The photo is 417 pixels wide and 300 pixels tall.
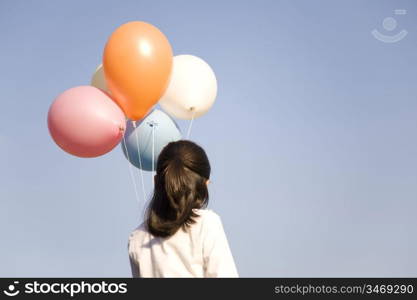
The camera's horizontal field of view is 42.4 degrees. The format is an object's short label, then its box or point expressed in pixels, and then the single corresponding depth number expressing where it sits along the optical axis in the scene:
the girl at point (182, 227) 2.65
